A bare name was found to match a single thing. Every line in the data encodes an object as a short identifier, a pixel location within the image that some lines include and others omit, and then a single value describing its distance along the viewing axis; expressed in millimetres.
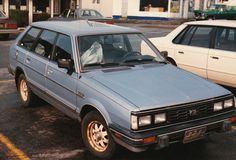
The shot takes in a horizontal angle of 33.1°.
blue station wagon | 4469
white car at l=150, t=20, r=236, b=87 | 7777
